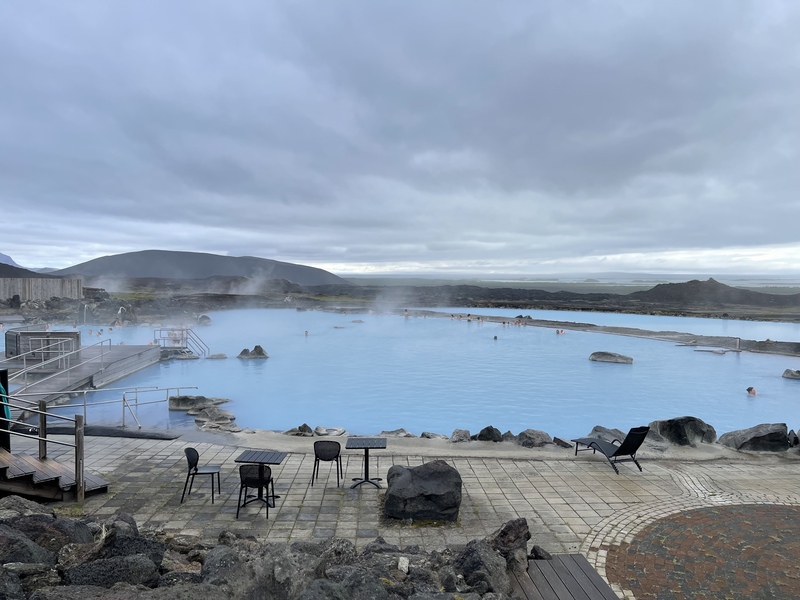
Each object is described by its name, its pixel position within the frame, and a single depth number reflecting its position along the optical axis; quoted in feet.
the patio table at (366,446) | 18.08
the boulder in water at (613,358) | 62.28
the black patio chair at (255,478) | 15.33
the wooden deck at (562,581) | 10.45
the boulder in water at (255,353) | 62.47
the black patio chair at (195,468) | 16.14
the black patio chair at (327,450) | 17.95
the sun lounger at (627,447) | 20.15
